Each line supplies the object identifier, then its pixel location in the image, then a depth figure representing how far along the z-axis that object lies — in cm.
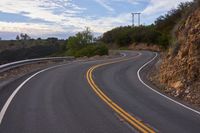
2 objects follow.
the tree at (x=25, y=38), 11572
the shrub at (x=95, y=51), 4655
